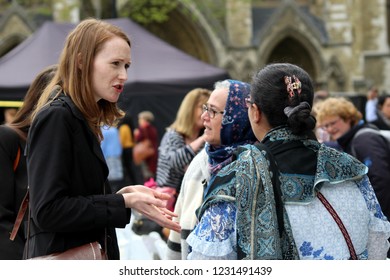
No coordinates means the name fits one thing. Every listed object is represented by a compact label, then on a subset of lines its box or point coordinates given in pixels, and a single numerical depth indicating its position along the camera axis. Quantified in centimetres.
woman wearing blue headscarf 336
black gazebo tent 1023
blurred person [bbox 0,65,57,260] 352
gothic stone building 2644
